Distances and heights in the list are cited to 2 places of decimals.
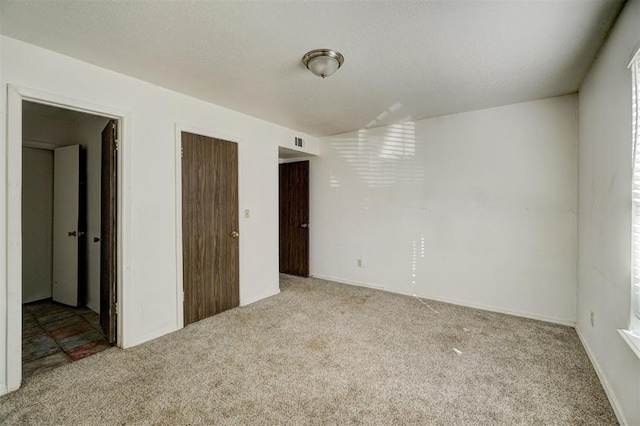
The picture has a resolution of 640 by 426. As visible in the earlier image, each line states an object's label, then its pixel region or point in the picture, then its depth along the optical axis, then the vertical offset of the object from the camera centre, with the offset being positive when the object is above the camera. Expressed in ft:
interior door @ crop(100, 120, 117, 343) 8.74 -0.64
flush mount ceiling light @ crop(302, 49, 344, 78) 7.15 +3.78
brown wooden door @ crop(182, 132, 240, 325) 10.23 -0.50
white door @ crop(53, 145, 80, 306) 11.91 -0.42
